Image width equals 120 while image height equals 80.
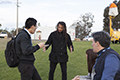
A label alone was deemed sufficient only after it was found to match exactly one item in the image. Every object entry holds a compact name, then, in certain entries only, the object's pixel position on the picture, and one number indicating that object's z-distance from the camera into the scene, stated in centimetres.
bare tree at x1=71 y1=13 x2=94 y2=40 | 6738
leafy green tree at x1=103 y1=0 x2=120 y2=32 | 4778
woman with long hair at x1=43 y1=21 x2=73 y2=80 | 468
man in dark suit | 304
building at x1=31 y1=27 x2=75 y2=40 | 5166
